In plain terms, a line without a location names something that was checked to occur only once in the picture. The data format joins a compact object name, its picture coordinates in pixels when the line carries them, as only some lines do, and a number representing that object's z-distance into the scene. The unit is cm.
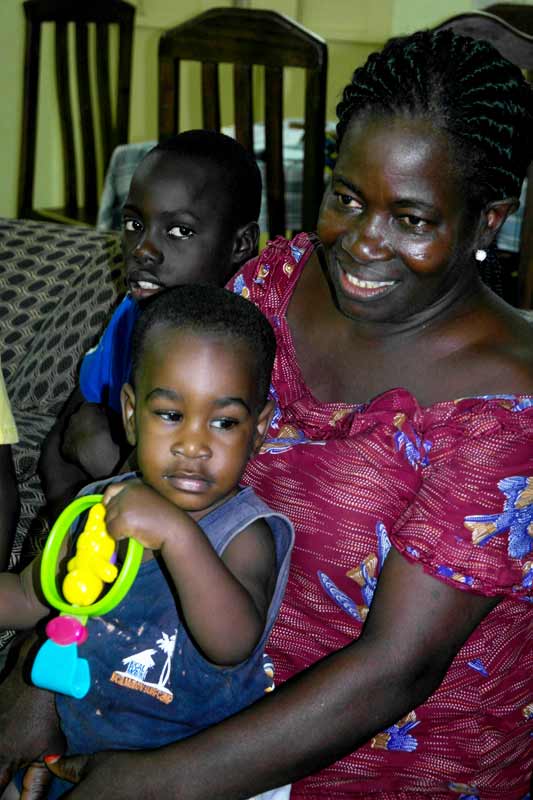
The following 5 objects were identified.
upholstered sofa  233
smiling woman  112
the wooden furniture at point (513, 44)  258
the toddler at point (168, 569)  118
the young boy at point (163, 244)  174
